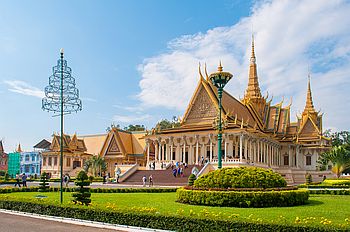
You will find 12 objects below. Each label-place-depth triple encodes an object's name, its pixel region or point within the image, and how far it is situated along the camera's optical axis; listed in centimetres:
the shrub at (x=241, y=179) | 1647
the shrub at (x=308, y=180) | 3706
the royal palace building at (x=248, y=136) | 4703
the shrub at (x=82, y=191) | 1459
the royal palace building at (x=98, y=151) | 6359
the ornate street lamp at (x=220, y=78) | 2474
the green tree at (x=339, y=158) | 4259
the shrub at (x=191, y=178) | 2499
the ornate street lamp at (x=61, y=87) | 1612
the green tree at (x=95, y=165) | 5862
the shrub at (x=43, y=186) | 2623
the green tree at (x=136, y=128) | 8976
